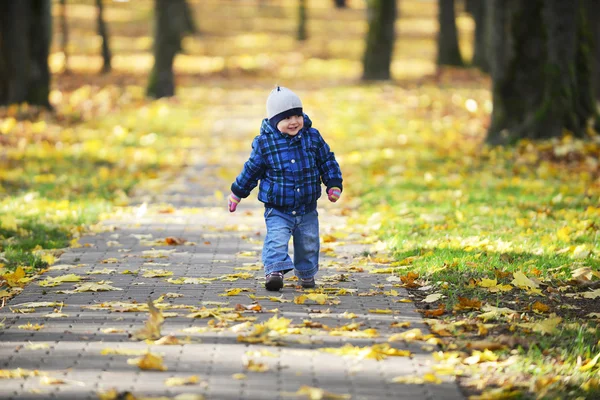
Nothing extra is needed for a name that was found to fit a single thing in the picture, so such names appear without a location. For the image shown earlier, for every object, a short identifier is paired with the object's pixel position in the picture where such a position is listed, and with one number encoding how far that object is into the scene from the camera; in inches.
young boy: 516.1
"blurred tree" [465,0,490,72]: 2564.0
